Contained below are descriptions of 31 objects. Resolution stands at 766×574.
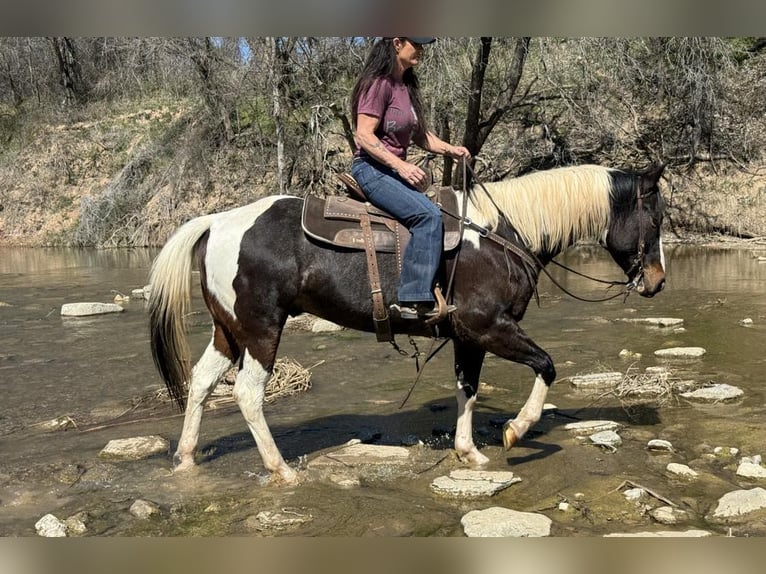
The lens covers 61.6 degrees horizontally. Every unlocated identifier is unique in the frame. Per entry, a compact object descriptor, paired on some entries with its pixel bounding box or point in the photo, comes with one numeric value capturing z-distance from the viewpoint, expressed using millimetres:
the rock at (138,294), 13902
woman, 4578
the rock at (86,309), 11993
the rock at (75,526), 3822
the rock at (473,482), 4328
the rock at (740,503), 3781
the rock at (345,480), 4566
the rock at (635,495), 4062
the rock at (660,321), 9453
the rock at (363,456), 5020
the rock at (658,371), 6636
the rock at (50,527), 3760
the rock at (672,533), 3390
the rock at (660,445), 4926
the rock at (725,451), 4750
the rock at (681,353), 7684
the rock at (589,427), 5434
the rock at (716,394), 6000
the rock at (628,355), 7816
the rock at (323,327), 10055
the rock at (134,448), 5195
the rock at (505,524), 3611
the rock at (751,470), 4336
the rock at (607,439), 5062
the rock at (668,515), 3762
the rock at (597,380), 6770
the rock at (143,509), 4086
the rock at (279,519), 3900
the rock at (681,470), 4410
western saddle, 4805
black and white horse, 4844
